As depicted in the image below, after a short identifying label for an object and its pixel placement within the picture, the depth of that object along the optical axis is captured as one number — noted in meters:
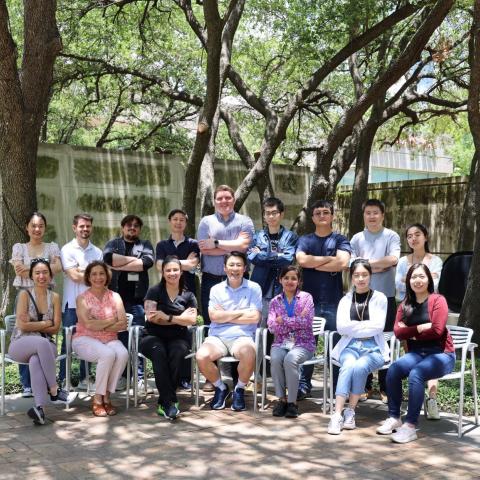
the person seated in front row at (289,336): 6.08
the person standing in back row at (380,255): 6.64
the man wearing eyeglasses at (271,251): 6.81
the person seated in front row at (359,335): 5.78
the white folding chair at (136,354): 6.36
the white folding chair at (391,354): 6.03
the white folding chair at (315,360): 6.17
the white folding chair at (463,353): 5.46
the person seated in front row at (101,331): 6.14
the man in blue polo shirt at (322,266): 6.69
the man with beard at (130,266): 6.95
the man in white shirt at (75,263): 6.95
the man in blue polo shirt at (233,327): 6.32
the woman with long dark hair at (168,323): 6.22
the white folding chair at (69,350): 6.41
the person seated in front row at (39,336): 5.90
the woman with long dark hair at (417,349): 5.43
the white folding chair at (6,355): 6.04
